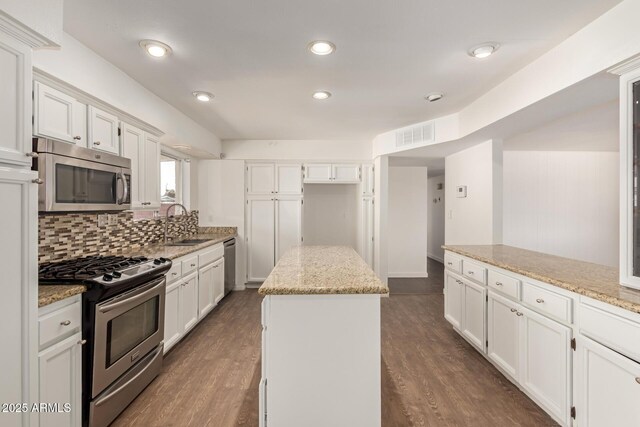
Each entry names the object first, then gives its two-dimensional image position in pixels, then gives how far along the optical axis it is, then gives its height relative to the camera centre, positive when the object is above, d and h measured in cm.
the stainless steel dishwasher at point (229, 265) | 433 -76
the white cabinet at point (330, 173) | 492 +66
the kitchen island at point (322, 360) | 158 -76
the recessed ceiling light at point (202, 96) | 290 +115
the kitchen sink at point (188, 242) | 359 -35
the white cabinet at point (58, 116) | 173 +60
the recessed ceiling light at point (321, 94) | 287 +115
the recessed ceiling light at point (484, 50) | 202 +112
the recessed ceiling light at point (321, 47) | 201 +113
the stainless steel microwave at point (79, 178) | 173 +23
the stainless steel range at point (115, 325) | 168 -70
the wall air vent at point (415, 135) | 372 +102
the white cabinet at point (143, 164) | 256 +45
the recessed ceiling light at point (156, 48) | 201 +113
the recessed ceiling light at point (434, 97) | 289 +114
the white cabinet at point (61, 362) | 142 -74
